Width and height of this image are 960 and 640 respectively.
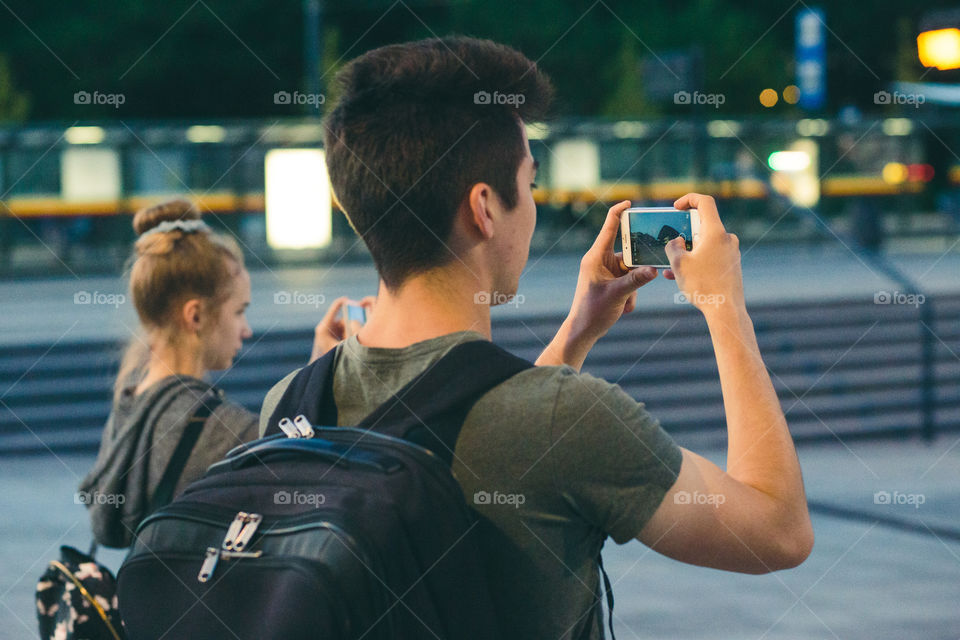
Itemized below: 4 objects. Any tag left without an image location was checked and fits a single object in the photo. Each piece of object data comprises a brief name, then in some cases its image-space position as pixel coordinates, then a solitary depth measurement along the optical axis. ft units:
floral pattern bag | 14.71
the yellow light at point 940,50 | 41.91
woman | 17.39
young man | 8.98
